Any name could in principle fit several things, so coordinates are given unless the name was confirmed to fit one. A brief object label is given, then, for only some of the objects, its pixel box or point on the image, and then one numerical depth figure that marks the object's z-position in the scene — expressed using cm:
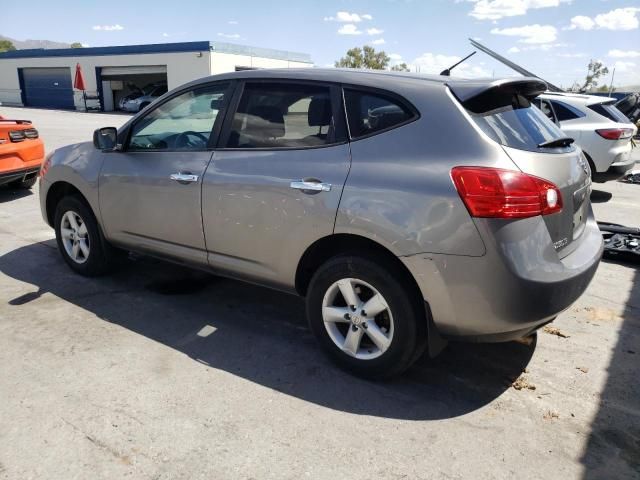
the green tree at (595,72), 7938
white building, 3259
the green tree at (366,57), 6867
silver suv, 259
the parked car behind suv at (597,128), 818
